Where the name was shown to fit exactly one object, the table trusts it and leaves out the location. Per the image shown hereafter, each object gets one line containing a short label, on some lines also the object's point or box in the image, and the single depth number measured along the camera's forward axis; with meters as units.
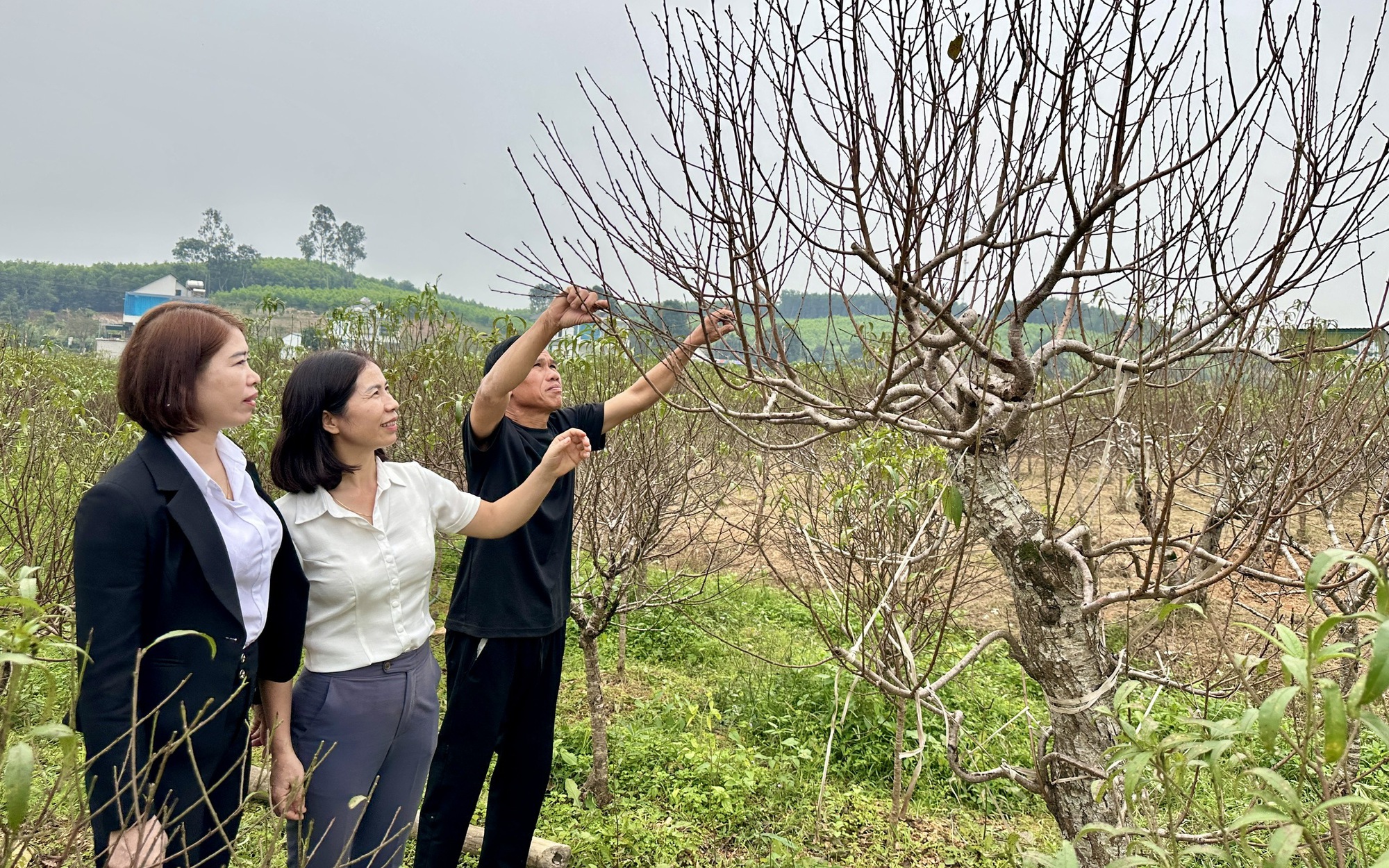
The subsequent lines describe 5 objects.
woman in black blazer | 1.57
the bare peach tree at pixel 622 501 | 3.79
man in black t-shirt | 2.45
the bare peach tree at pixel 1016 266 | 1.62
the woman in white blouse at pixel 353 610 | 2.00
